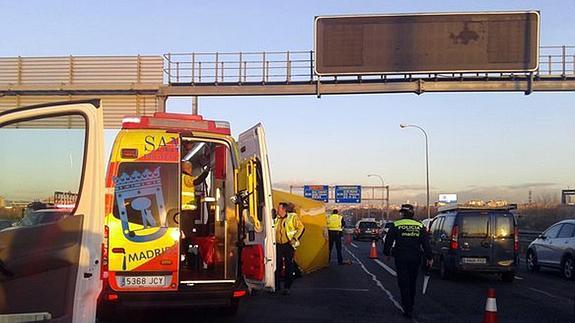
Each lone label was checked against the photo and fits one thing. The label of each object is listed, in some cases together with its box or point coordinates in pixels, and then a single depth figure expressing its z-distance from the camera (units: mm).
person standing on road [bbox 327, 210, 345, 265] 20094
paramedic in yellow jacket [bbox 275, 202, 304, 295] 12398
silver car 16641
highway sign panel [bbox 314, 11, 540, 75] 17234
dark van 15477
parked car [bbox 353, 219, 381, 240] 41656
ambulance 8148
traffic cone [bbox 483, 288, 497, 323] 7574
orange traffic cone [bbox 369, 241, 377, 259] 23514
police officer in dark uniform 10148
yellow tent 16047
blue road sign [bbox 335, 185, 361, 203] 65000
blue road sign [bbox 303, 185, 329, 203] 65062
